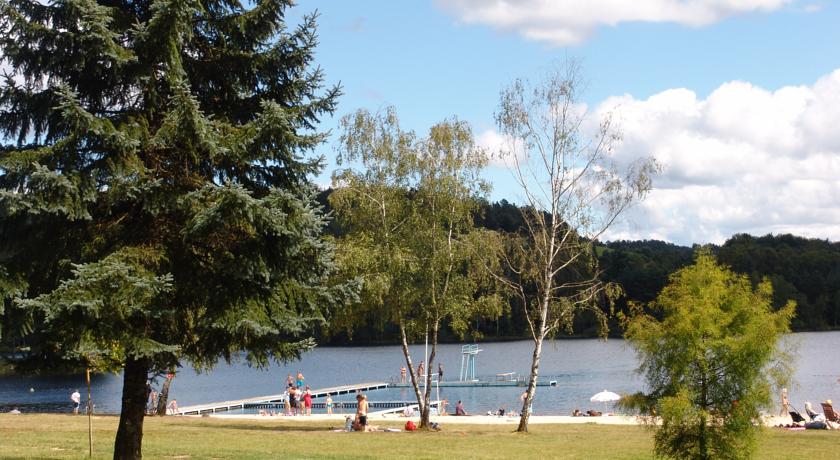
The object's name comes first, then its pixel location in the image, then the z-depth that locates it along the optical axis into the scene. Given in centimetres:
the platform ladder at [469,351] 6710
